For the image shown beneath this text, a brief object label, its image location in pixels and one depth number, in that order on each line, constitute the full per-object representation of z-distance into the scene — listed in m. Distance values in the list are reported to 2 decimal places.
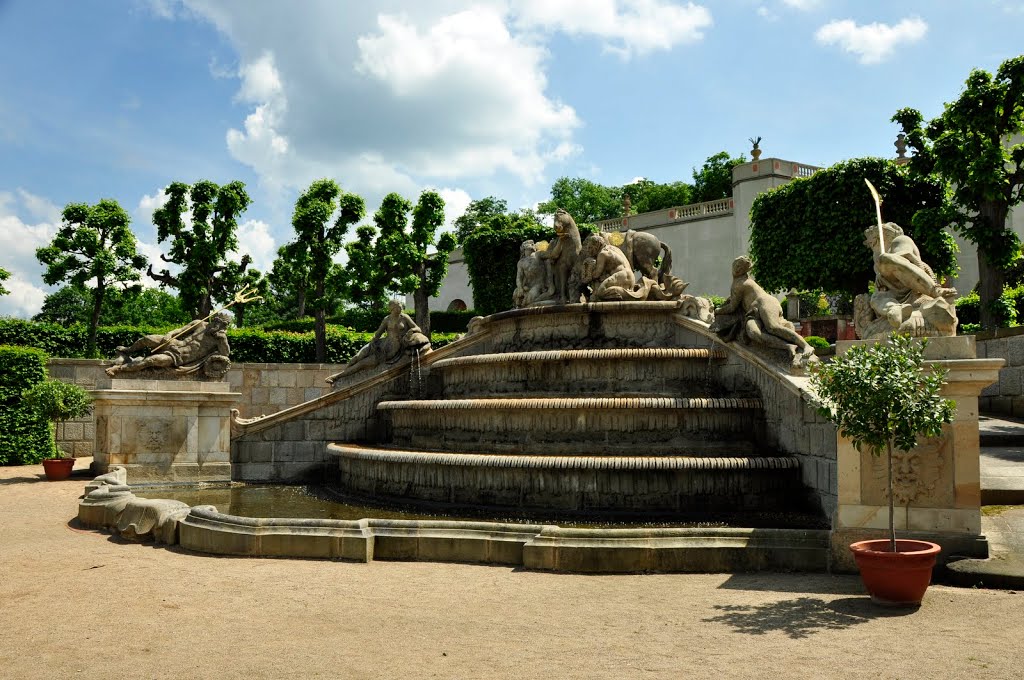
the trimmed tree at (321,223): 30.33
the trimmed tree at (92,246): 27.44
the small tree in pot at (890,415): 6.12
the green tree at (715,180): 61.41
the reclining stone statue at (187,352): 15.00
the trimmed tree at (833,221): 32.44
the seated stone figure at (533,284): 16.48
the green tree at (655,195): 63.50
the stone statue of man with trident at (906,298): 7.45
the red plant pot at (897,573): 6.08
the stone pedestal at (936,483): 7.05
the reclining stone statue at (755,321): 10.77
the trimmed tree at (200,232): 30.47
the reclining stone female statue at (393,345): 16.28
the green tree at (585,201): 65.62
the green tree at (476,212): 61.31
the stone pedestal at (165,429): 14.55
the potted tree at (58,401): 15.87
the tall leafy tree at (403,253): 34.22
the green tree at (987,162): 19.45
